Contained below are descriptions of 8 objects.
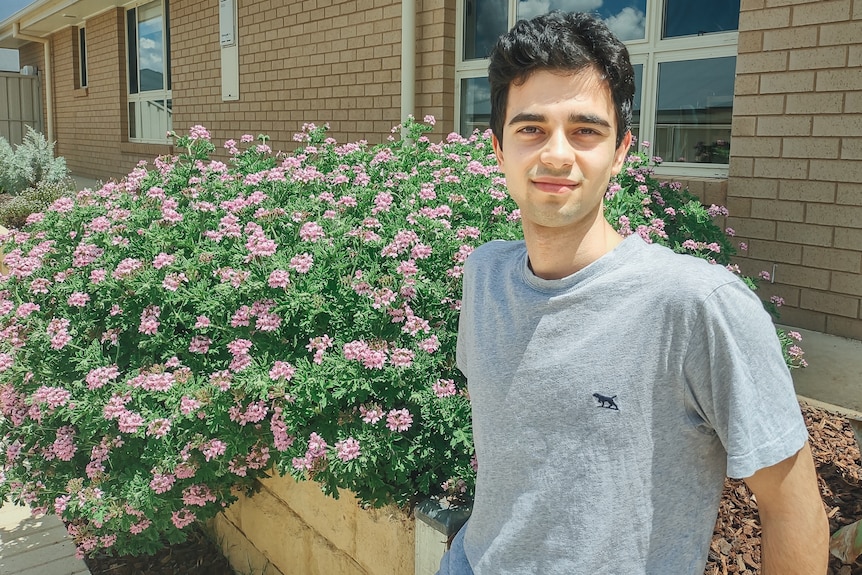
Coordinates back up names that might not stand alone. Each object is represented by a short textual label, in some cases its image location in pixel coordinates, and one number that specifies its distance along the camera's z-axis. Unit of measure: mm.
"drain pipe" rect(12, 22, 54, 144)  18469
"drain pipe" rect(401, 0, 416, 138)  7105
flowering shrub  2506
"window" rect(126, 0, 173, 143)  13000
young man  1194
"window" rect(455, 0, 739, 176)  5328
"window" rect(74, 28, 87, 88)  16797
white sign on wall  9672
